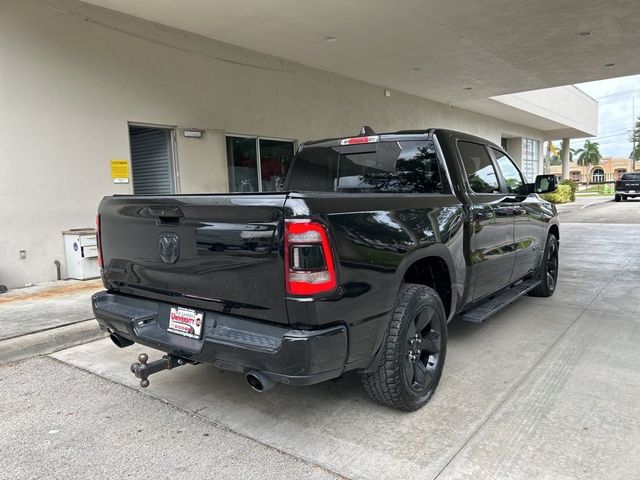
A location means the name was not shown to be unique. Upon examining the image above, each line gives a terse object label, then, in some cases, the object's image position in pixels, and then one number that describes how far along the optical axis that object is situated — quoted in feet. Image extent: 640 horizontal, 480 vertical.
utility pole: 259.19
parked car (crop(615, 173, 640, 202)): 97.08
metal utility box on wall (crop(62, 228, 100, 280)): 24.50
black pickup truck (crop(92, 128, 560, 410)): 8.43
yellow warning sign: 27.20
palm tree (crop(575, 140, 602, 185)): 341.82
